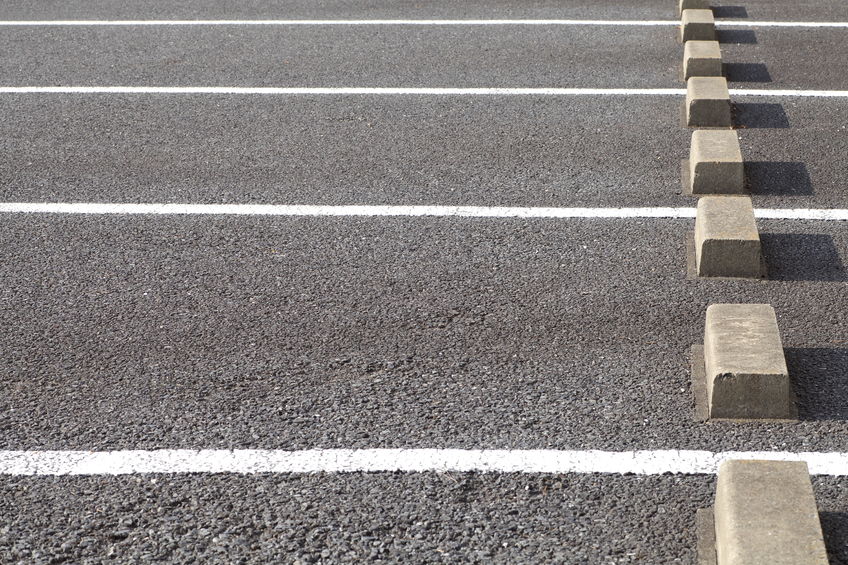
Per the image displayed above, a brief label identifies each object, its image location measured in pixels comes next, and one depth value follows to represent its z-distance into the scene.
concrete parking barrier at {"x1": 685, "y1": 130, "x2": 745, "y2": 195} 5.37
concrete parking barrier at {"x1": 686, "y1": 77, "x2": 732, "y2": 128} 6.45
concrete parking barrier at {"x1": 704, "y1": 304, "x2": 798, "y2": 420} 3.38
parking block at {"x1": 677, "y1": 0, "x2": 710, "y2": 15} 9.14
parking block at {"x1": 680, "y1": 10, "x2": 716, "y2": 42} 8.31
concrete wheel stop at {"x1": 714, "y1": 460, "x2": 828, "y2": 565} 2.58
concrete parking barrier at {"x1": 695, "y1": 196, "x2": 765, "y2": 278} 4.41
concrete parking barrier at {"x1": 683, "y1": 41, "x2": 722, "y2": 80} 7.31
